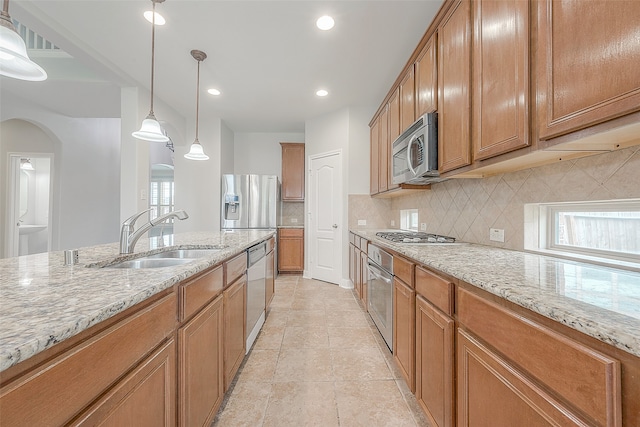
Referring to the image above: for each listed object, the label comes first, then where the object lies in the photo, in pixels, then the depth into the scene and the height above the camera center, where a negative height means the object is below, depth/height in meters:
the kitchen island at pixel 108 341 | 0.45 -0.30
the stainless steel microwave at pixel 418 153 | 1.77 +0.51
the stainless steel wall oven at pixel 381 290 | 1.85 -0.59
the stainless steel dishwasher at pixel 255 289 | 1.91 -0.60
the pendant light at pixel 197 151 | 2.70 +0.74
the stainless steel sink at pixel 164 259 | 1.37 -0.25
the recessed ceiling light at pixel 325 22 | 2.15 +1.68
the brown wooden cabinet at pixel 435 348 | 1.05 -0.60
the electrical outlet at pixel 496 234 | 1.58 -0.10
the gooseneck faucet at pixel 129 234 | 1.31 -0.09
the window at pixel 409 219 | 3.01 -0.01
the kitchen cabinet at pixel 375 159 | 3.30 +0.81
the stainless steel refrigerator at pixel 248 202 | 4.43 +0.26
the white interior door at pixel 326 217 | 3.95 +0.01
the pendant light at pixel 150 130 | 2.01 +0.69
